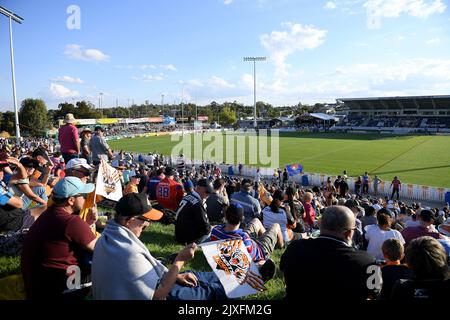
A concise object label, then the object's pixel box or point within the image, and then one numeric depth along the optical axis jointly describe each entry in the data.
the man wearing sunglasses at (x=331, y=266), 2.60
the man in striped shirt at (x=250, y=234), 4.01
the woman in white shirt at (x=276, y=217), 6.25
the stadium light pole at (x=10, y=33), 24.65
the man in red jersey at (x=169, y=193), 8.20
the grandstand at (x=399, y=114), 70.80
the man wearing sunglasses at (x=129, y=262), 2.60
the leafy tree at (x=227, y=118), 119.94
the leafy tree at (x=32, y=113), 62.33
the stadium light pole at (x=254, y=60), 83.69
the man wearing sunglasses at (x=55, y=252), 2.94
